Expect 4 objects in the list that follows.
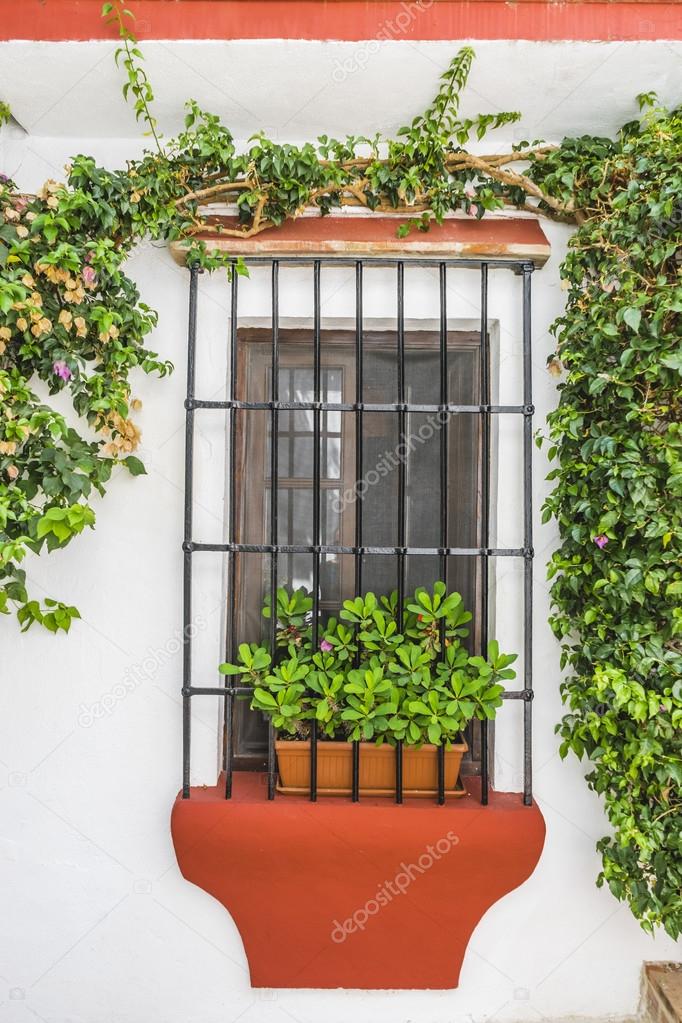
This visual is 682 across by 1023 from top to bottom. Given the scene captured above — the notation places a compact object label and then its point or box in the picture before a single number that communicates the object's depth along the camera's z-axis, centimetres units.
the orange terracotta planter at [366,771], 191
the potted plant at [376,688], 179
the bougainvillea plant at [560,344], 170
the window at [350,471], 208
